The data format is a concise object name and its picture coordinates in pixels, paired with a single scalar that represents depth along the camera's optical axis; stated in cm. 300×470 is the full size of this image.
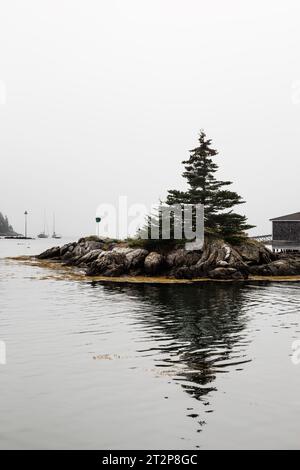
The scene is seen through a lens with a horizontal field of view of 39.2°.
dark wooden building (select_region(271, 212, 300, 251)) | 6944
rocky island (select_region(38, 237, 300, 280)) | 4519
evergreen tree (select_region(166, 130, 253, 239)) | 5119
